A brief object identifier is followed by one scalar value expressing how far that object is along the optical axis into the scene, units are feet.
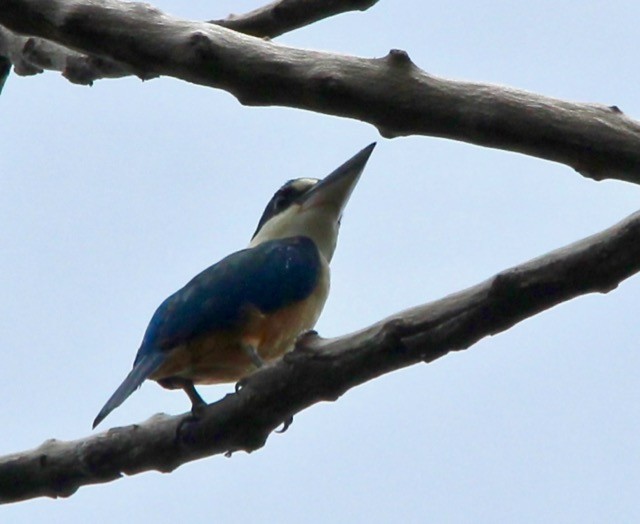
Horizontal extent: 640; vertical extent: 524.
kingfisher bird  32.83
